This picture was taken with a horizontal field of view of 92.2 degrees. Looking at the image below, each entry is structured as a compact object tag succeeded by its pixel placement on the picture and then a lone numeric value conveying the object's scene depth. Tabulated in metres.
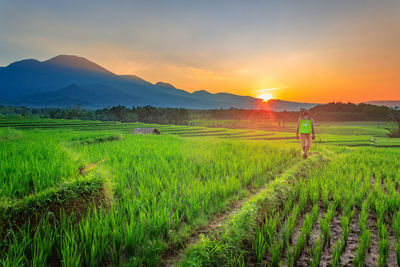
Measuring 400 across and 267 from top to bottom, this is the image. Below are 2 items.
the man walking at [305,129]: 8.08
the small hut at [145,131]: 20.97
